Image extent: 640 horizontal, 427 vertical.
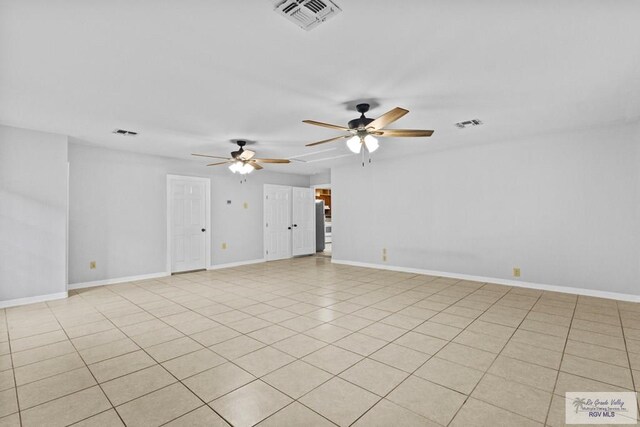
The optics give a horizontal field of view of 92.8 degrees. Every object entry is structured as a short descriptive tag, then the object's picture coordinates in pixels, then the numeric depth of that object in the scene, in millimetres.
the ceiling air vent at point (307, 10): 1797
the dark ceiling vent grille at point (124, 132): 4371
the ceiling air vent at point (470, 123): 4121
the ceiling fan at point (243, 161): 5055
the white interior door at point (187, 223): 6293
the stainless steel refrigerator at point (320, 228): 9781
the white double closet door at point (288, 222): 8102
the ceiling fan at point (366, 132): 3410
